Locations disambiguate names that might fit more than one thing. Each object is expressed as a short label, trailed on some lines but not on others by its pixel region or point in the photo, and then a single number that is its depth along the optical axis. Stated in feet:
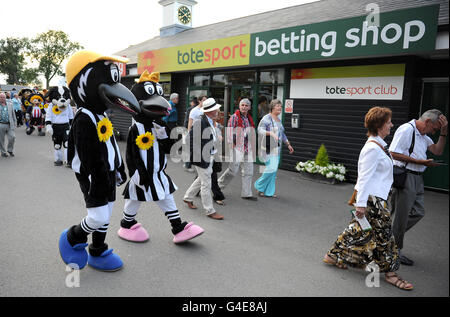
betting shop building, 20.61
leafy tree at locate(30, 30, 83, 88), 171.83
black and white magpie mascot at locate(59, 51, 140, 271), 9.84
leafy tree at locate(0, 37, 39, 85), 170.50
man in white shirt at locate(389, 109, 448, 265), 11.90
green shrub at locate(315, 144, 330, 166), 26.03
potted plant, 25.17
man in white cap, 16.24
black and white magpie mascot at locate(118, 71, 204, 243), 12.37
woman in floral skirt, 10.43
